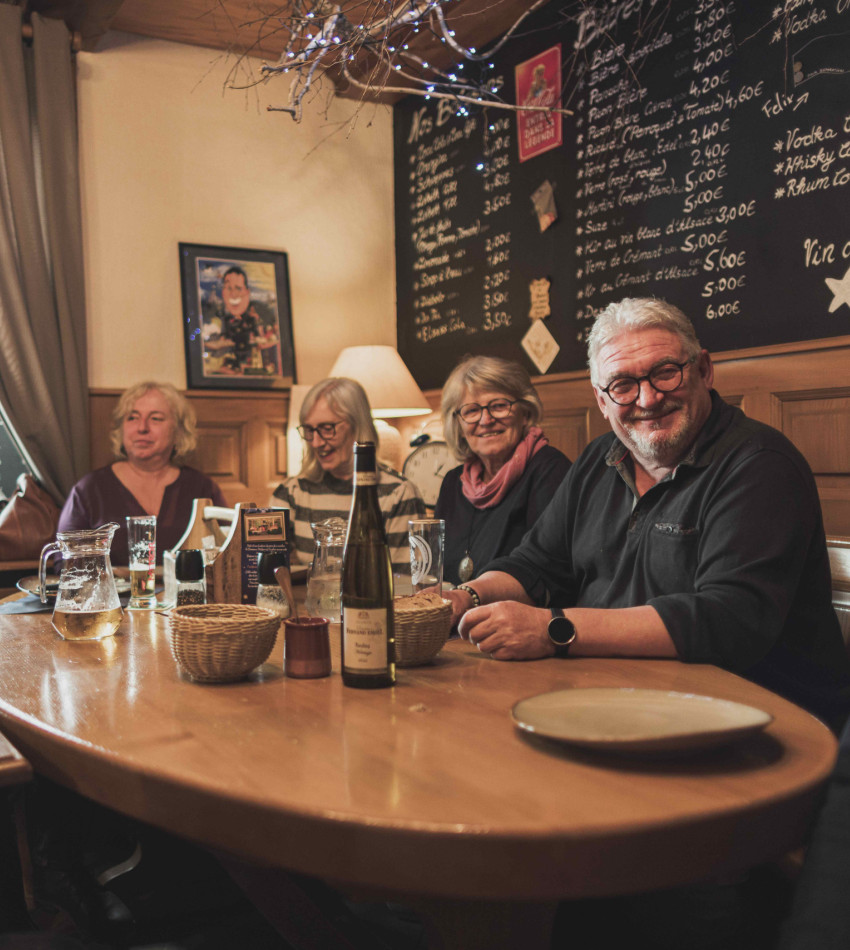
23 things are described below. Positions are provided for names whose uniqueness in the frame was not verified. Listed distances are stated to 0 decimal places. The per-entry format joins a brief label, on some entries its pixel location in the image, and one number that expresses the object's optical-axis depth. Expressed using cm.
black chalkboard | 264
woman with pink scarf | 252
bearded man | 134
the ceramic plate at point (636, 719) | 84
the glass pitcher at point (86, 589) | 143
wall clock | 385
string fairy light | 200
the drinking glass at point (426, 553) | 157
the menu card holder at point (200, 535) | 190
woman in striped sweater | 288
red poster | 371
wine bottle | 115
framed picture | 438
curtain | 387
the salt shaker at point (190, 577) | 165
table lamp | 414
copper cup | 123
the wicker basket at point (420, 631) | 127
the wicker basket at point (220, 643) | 117
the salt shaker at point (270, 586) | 162
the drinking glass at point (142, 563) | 187
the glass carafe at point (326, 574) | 165
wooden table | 72
